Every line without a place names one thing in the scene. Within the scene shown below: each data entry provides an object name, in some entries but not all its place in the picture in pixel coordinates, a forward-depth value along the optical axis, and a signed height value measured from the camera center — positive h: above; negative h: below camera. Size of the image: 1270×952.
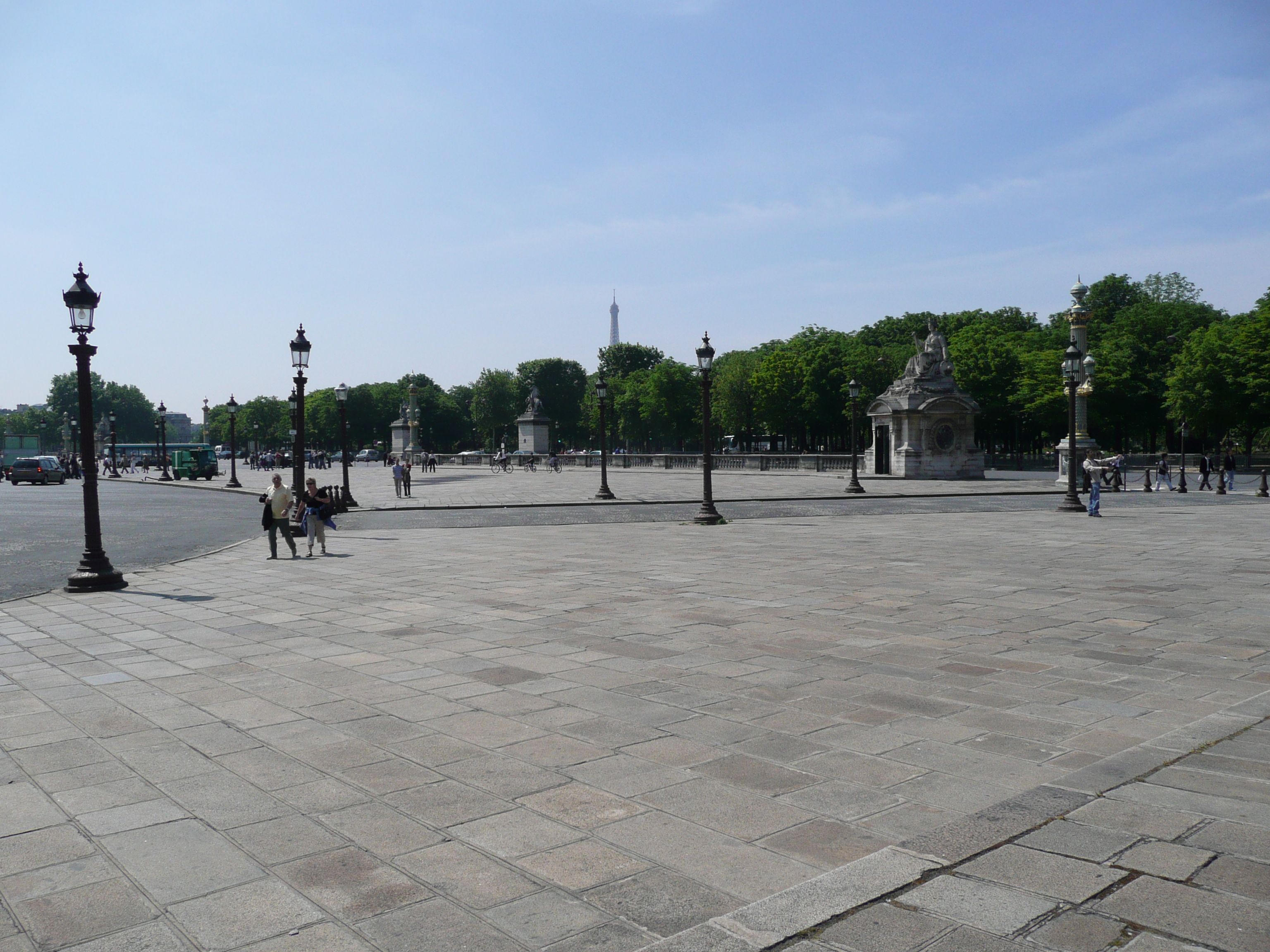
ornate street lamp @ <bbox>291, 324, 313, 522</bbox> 24.92 +1.87
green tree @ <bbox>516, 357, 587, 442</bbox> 118.25 +7.32
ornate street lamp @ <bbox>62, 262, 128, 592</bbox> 13.38 -0.23
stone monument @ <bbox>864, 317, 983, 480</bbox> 48.31 +0.86
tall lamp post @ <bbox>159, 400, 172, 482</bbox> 59.06 +0.75
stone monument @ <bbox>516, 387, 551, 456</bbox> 80.62 +1.29
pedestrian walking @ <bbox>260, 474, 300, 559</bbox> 17.06 -1.10
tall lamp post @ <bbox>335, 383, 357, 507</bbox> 31.64 +1.11
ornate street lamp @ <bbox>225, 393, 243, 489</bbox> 48.54 +0.31
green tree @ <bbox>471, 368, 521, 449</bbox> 118.12 +5.59
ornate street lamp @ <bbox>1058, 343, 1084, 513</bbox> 27.23 +0.36
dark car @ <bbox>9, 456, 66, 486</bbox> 55.19 -0.88
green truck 63.50 -0.77
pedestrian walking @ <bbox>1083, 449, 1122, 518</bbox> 24.80 -1.22
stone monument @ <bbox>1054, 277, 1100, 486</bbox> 42.53 +2.12
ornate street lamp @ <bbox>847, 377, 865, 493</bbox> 34.97 -1.68
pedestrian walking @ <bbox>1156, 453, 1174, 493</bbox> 39.12 -1.59
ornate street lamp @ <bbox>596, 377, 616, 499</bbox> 33.84 -0.55
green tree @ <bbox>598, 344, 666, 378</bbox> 122.81 +11.12
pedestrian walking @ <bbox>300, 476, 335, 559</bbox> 17.61 -1.18
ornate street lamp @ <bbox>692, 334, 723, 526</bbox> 22.81 -0.25
